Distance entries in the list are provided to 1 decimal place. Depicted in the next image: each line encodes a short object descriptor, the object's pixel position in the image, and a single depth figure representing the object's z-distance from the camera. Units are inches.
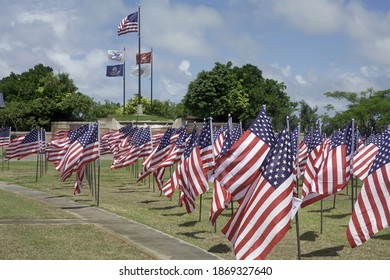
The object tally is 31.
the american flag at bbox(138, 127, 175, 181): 1027.9
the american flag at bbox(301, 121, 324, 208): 682.1
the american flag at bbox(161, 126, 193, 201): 840.9
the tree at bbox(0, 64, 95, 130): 3238.2
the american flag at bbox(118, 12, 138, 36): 2740.9
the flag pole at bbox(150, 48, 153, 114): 3227.9
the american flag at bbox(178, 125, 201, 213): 711.1
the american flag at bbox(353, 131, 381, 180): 817.2
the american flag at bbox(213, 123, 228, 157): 932.9
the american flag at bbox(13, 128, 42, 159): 1469.0
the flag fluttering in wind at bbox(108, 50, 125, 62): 3131.6
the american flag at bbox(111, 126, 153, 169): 1232.8
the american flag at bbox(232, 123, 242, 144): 826.7
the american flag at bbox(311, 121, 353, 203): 705.6
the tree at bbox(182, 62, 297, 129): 3346.5
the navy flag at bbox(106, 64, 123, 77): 3127.5
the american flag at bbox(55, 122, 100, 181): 956.0
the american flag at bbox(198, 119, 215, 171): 727.7
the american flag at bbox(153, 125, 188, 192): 984.9
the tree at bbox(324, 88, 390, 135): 2620.6
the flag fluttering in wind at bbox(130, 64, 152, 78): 3181.6
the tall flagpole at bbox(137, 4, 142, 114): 2981.8
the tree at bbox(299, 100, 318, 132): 3045.0
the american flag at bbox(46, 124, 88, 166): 1305.4
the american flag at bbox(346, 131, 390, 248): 506.6
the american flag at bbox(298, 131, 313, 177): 1158.3
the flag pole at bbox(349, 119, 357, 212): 739.8
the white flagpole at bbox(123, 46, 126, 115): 3209.2
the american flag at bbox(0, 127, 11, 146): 1819.4
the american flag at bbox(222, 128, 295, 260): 422.6
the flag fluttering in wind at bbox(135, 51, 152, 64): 3138.5
